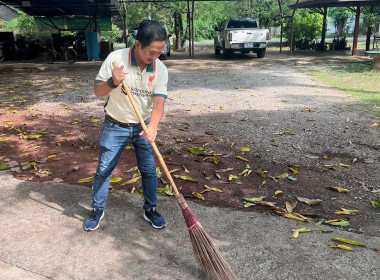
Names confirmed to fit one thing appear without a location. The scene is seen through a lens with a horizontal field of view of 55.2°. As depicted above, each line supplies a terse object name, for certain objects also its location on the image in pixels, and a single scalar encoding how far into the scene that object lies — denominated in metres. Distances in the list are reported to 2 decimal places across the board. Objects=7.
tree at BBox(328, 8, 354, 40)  34.50
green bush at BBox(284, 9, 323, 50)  22.66
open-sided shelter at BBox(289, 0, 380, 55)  16.45
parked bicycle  15.80
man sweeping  2.54
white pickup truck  15.83
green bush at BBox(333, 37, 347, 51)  20.78
